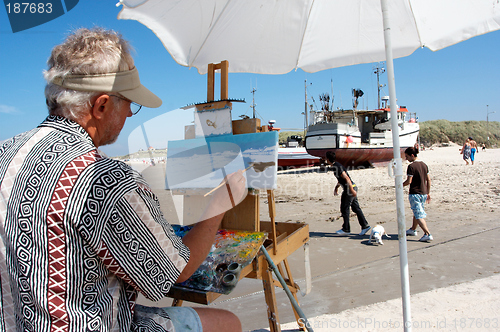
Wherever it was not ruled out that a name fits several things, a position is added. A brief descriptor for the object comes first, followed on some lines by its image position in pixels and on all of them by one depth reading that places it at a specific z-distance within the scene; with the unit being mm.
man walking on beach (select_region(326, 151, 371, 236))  5961
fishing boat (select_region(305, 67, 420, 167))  19109
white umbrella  2232
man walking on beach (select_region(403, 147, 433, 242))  5328
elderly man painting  875
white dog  5320
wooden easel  1962
